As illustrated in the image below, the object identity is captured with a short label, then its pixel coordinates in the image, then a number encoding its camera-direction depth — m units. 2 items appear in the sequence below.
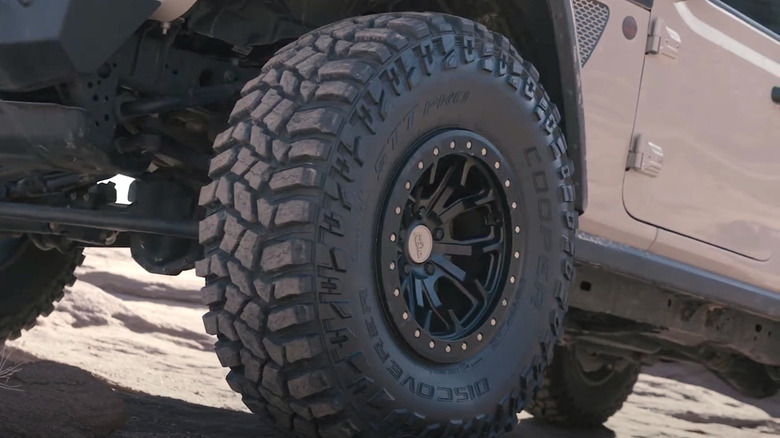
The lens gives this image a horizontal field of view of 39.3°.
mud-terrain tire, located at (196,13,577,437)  2.15
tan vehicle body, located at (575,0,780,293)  3.29
